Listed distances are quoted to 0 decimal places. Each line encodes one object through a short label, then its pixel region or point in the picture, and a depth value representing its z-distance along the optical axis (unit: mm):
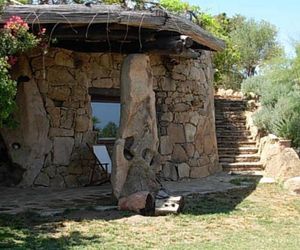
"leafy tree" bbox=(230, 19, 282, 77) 23484
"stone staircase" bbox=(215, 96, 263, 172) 12935
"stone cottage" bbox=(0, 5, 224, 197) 7966
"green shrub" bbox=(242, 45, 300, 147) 12875
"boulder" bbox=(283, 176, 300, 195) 9539
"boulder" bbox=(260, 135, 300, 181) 11016
